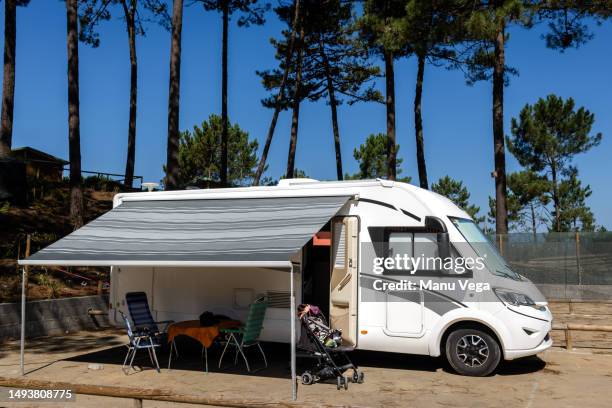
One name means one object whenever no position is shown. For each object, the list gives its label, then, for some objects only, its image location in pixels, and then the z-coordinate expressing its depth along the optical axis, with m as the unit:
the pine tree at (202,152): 43.75
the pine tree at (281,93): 21.48
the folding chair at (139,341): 7.92
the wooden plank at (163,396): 4.46
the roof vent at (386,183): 7.94
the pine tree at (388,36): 16.23
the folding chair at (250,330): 7.74
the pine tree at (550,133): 37.91
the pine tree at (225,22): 21.86
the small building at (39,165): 21.78
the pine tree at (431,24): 15.62
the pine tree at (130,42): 21.61
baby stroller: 7.24
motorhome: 7.30
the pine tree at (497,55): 14.73
